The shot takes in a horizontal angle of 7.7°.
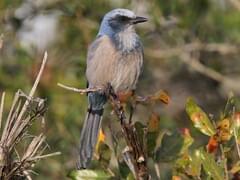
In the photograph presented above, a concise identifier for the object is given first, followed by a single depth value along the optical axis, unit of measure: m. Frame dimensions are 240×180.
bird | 8.23
